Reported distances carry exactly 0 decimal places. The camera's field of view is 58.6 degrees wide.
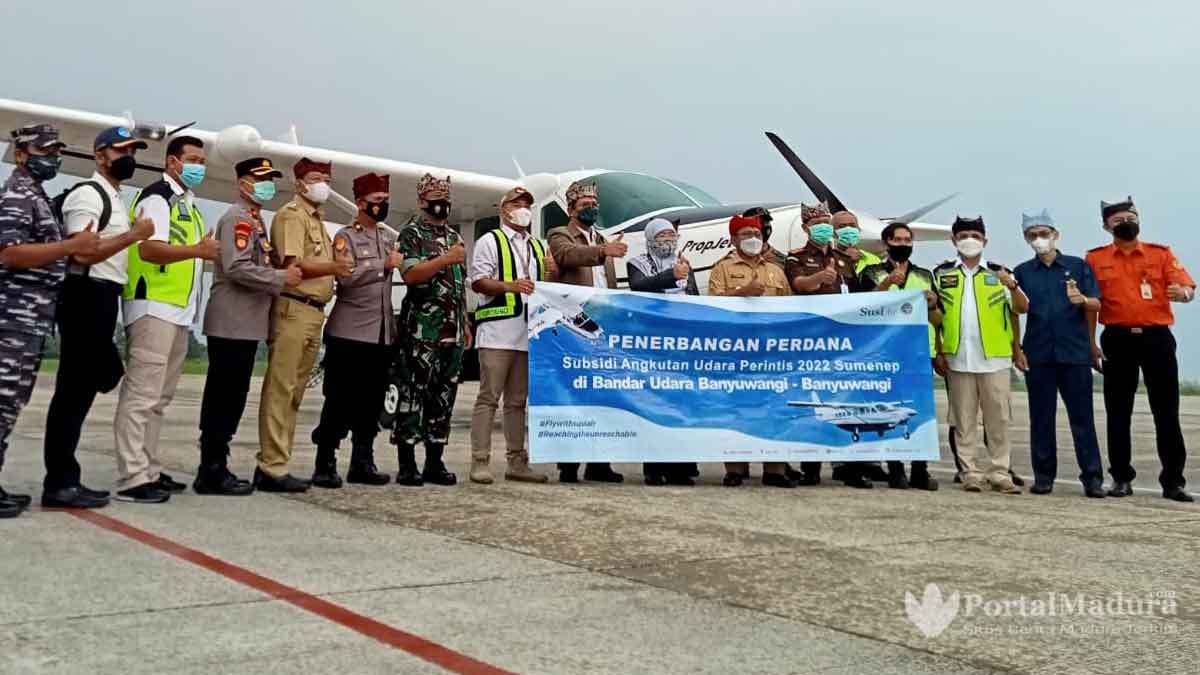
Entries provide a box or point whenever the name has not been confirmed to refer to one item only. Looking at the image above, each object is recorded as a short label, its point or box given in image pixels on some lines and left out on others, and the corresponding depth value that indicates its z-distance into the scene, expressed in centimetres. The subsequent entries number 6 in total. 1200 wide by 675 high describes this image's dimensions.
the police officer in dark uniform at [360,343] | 584
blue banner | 645
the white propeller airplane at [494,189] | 920
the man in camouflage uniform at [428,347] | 603
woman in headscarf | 678
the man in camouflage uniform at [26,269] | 433
